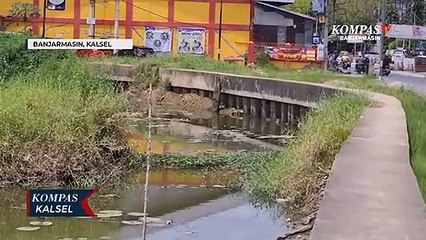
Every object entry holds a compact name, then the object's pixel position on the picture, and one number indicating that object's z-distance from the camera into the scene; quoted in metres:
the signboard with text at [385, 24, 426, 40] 62.26
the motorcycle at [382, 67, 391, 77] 45.14
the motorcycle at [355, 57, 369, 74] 46.38
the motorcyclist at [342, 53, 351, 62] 52.79
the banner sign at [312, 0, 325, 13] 45.07
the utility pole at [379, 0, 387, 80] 37.30
